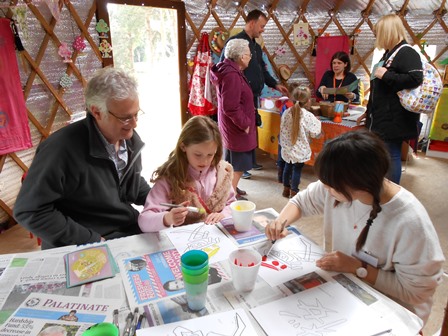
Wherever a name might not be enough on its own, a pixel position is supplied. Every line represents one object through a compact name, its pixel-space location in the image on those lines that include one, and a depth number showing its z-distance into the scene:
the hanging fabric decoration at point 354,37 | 3.81
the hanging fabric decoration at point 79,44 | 2.46
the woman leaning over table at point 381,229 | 0.79
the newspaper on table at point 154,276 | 0.75
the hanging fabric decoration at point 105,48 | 2.66
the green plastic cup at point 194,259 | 0.68
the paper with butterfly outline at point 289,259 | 0.81
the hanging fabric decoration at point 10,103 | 2.05
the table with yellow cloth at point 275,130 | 2.62
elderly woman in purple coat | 2.24
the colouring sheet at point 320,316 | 0.65
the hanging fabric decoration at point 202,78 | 3.15
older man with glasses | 1.02
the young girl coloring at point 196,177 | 1.20
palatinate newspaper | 0.66
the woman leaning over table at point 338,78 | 3.01
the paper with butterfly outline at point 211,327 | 0.65
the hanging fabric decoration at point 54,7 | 2.13
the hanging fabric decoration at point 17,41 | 2.07
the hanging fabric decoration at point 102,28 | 2.58
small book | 0.81
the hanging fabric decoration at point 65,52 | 2.38
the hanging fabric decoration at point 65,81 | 2.45
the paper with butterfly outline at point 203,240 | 0.91
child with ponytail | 2.45
